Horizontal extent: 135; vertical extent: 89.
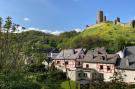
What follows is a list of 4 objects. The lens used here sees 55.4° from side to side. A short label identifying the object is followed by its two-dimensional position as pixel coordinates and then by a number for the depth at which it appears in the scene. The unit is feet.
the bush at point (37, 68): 80.84
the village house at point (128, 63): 68.81
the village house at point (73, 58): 93.76
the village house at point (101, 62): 77.38
